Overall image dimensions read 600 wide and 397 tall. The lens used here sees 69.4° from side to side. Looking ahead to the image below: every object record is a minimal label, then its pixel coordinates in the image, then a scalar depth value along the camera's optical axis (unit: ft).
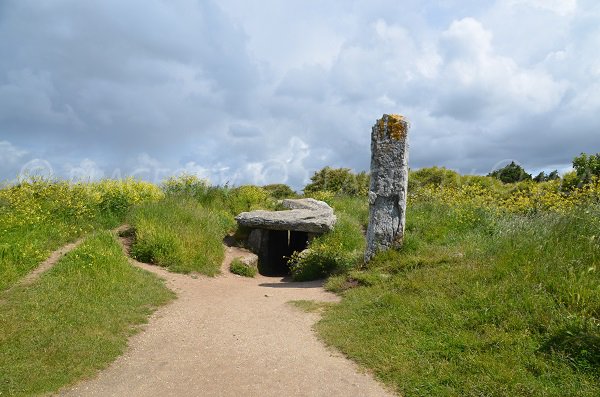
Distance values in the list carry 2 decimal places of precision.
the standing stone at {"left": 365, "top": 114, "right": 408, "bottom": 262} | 33.99
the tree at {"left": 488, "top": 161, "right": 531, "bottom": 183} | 97.73
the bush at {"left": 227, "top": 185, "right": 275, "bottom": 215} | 56.08
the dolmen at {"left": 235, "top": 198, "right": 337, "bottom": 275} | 42.60
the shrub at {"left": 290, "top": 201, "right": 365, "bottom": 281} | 36.99
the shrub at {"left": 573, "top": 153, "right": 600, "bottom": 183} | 53.81
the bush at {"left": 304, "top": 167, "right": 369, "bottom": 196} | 85.30
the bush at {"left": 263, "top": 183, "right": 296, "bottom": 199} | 99.81
